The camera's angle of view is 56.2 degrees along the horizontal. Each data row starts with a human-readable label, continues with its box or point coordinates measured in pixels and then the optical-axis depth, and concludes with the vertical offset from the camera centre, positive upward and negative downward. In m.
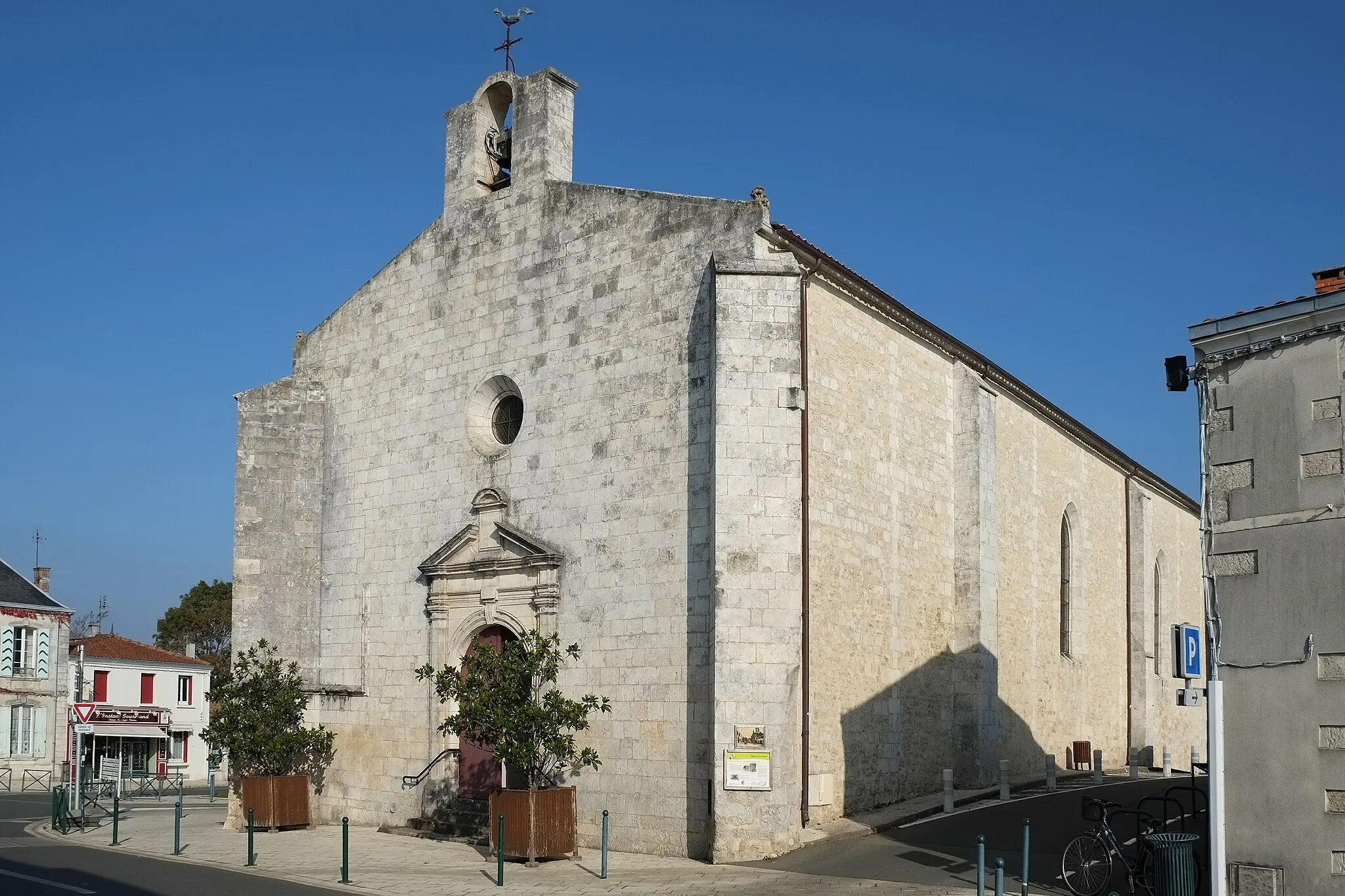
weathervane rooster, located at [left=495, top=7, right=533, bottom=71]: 19.78 +9.13
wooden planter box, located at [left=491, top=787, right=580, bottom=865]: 14.67 -2.50
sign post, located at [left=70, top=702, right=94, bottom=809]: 20.12 -1.88
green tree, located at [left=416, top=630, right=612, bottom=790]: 14.95 -1.21
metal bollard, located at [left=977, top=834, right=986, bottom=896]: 10.32 -2.09
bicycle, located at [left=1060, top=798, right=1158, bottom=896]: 11.23 -2.24
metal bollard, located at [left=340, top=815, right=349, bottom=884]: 13.17 -2.64
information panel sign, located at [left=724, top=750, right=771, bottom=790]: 14.29 -1.82
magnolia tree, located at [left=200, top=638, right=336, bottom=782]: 18.83 -1.75
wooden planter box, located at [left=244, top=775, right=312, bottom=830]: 18.77 -2.89
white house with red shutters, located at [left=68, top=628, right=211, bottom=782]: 41.81 -3.54
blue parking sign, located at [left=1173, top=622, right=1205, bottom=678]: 10.40 -0.31
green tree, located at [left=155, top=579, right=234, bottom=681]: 59.34 -0.75
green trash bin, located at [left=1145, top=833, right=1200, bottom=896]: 10.58 -2.13
